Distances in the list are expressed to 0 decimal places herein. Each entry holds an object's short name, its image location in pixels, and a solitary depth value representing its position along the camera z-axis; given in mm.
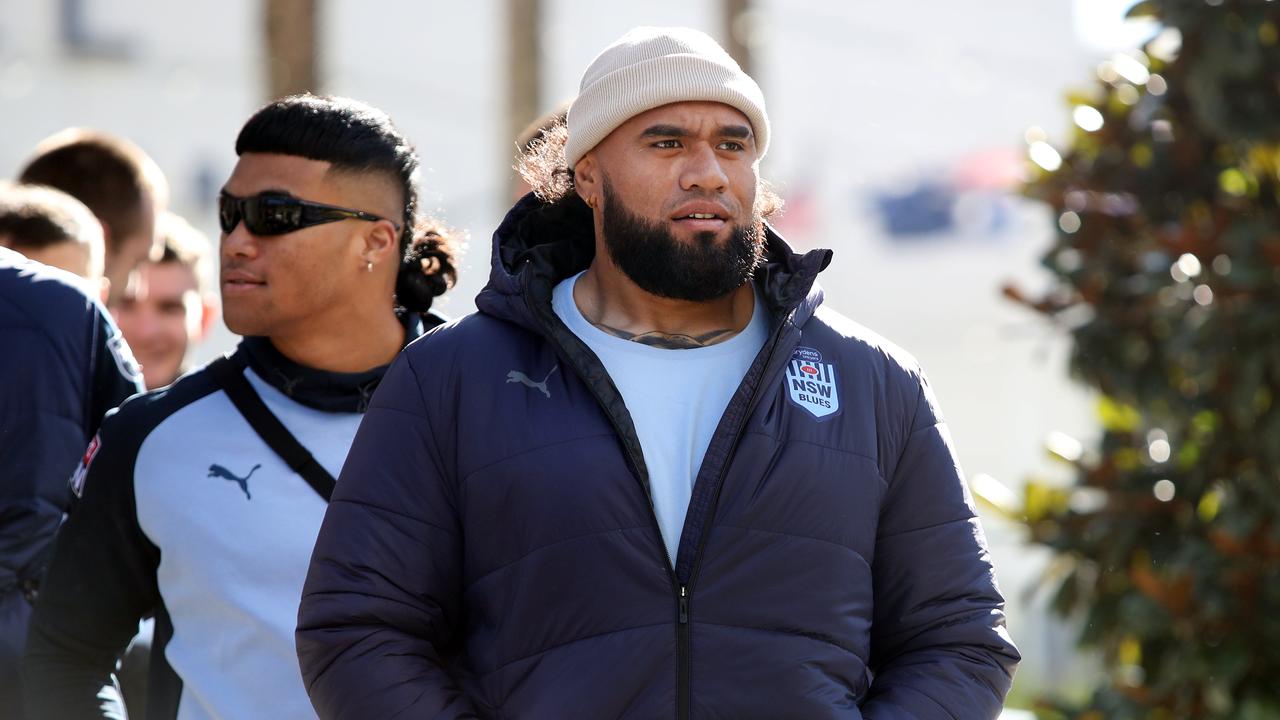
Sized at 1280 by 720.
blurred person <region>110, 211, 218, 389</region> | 11750
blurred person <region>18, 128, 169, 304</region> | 9266
